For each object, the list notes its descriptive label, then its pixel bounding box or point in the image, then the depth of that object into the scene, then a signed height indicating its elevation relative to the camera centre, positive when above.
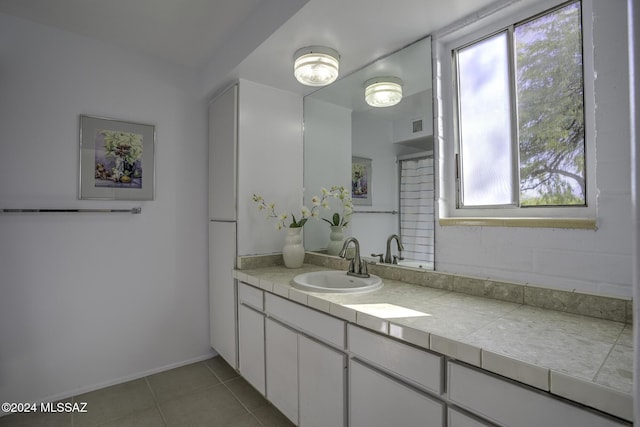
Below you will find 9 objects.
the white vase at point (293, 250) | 2.19 -0.23
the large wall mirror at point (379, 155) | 1.68 +0.39
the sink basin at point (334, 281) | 1.52 -0.35
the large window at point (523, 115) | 1.22 +0.44
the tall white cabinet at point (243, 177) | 2.20 +0.30
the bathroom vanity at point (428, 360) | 0.75 -0.44
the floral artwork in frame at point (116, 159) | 2.12 +0.41
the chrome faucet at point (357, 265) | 1.80 -0.29
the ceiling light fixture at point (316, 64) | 1.72 +0.85
